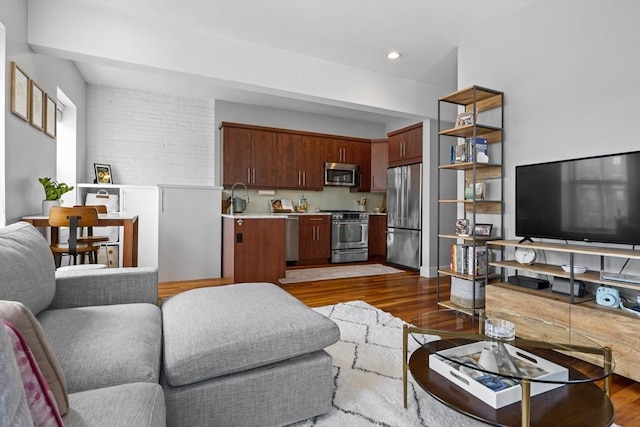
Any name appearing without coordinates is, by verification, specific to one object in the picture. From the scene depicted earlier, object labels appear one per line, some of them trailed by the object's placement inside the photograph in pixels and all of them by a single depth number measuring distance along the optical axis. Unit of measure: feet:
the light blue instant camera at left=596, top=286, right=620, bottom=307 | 6.92
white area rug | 5.05
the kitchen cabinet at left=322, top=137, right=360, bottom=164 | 20.65
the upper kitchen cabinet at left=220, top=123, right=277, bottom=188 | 17.99
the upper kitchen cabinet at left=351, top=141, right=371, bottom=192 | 21.61
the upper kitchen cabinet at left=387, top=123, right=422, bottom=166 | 16.65
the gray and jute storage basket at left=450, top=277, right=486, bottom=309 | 10.04
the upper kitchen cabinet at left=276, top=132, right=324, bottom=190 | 19.39
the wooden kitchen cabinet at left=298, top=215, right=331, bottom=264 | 18.93
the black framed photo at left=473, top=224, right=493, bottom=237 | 10.27
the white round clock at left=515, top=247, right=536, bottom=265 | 8.65
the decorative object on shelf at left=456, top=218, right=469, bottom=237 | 10.44
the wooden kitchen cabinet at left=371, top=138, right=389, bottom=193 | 21.34
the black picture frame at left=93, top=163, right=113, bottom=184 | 15.62
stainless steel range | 19.60
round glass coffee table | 4.05
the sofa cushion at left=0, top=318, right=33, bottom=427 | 1.82
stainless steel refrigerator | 16.63
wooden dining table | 9.03
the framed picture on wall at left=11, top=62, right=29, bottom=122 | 7.88
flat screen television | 7.04
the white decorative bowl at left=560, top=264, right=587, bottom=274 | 7.57
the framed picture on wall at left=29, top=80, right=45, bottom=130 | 8.96
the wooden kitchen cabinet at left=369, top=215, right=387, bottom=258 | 21.02
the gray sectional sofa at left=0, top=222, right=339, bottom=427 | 3.22
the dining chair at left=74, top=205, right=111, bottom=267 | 10.20
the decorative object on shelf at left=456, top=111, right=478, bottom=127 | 9.67
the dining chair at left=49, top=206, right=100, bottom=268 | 8.21
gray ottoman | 4.18
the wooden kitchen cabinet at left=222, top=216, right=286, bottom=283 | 13.07
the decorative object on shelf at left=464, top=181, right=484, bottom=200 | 10.36
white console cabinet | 13.58
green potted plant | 9.25
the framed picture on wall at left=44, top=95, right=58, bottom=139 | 10.06
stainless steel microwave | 20.71
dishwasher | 18.53
